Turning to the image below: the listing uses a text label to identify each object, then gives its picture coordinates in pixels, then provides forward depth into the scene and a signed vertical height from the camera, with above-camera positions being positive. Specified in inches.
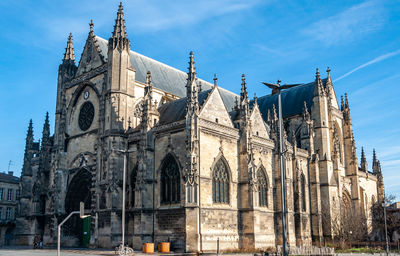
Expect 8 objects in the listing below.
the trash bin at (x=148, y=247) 1040.8 -99.8
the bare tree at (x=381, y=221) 1819.6 -73.0
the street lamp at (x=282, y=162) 753.1 +85.9
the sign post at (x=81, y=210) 730.9 -3.8
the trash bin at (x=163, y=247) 1060.5 -101.5
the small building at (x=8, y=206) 2176.4 +14.3
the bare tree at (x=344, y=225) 1450.5 -70.1
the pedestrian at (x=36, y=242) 1339.8 -109.0
